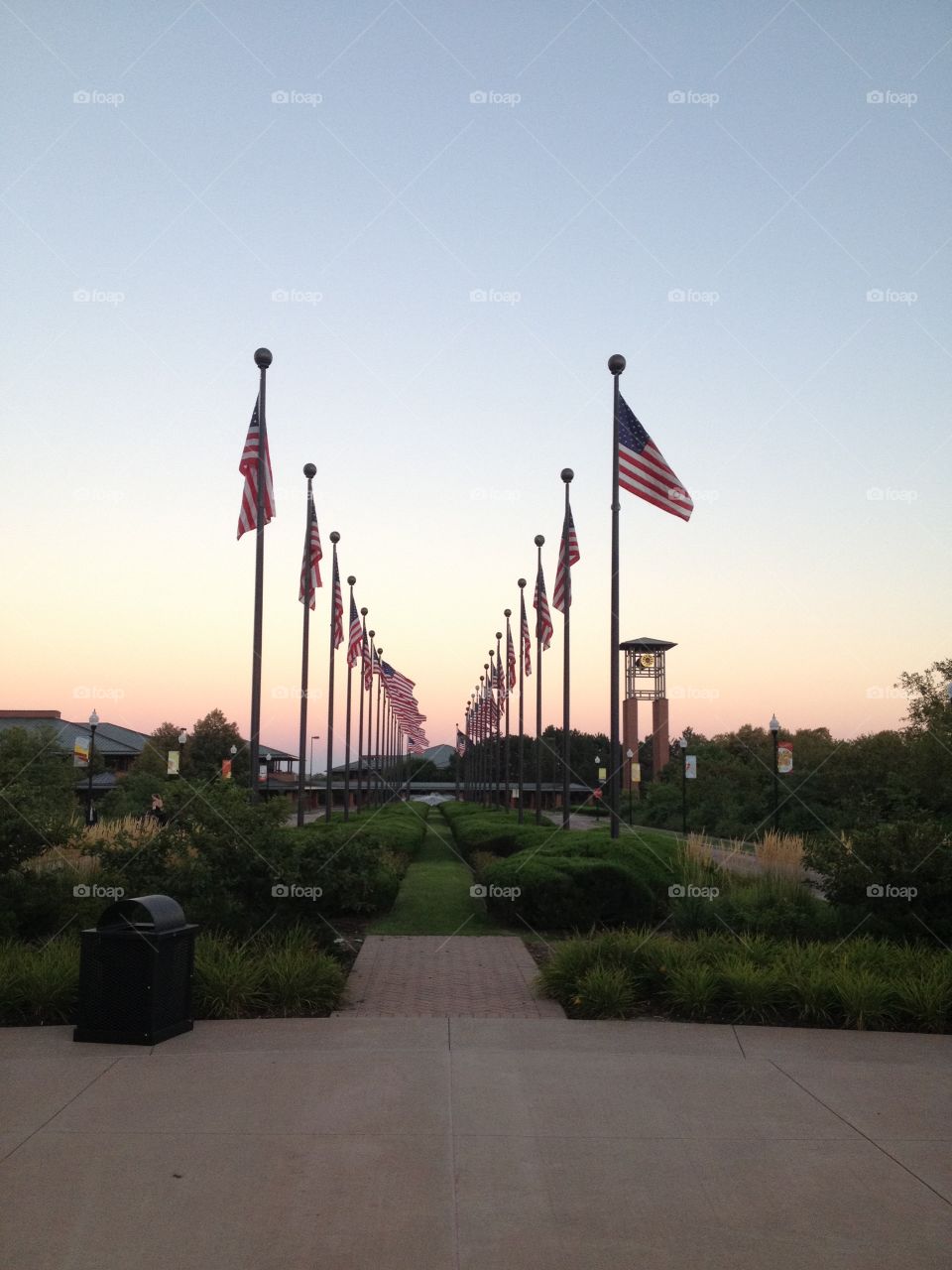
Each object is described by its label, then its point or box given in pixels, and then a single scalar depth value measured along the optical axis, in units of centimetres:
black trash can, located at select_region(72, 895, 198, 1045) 826
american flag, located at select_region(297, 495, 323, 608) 2485
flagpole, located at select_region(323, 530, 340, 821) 3130
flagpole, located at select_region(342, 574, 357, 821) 3744
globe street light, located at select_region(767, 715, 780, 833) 2887
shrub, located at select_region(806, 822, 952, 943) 1254
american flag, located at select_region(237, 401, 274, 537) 1989
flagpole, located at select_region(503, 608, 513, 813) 4584
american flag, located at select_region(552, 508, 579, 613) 2470
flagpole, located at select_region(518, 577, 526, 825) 3891
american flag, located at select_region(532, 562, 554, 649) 3088
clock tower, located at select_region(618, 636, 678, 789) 7538
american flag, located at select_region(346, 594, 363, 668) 3600
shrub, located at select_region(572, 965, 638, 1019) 954
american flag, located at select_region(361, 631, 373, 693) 4628
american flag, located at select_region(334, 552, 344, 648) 3120
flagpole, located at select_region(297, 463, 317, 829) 2505
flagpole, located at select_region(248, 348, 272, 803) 1952
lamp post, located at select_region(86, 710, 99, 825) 3655
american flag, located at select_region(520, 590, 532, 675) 3769
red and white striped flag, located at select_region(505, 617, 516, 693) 4494
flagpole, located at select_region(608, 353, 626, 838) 1906
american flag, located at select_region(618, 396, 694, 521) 1838
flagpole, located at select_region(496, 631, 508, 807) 5147
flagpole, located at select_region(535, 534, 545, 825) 3188
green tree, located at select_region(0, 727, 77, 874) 1238
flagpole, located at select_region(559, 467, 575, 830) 2483
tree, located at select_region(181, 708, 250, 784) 8694
